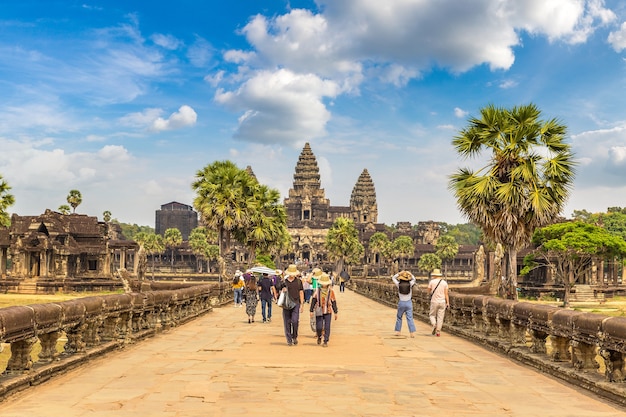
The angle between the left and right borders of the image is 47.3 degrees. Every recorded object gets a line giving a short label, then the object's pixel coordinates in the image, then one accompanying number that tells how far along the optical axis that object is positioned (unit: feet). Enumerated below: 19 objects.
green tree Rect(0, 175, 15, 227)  159.74
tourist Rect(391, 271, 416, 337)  60.13
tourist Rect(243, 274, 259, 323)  76.02
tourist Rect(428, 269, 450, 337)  60.18
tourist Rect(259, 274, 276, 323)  77.10
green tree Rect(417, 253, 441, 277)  371.15
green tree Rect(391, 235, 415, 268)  421.59
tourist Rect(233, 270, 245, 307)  108.78
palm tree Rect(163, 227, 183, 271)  440.04
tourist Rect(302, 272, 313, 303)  113.70
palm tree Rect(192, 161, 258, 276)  141.28
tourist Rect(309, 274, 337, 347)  53.26
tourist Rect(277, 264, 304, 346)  53.47
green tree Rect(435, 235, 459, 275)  390.42
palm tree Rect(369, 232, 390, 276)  420.89
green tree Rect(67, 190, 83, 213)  315.58
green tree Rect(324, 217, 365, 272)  317.83
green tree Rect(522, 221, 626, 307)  172.14
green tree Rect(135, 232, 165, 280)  404.73
